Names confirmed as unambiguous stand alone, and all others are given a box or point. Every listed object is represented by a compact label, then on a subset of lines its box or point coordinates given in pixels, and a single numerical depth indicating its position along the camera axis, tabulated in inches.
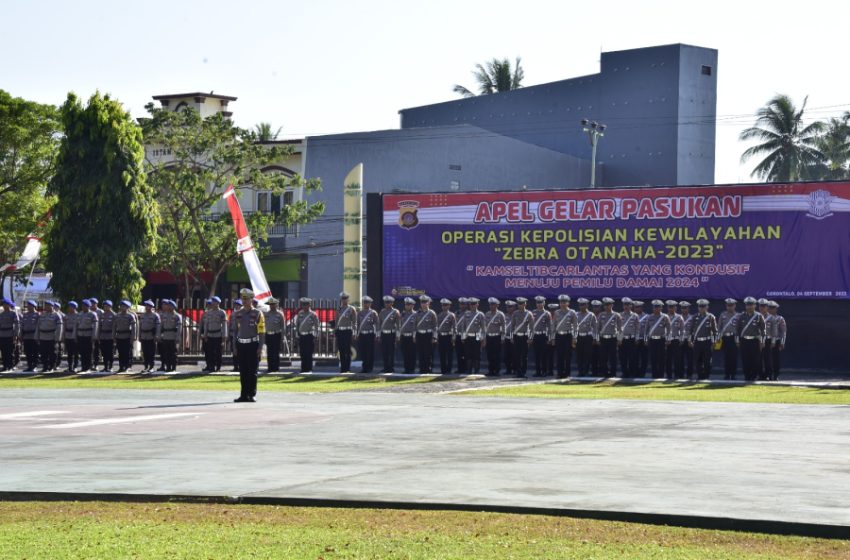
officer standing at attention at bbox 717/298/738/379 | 1160.8
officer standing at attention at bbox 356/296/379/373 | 1257.4
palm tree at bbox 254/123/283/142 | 3430.1
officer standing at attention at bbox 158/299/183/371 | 1277.1
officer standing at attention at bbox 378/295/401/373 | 1248.2
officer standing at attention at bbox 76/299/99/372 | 1280.8
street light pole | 2276.0
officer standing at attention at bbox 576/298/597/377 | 1189.7
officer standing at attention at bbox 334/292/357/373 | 1266.0
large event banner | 1241.4
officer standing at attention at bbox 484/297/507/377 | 1214.9
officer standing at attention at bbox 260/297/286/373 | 1242.0
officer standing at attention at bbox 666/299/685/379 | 1170.0
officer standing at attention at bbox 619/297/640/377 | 1181.1
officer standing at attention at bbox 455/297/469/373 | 1234.0
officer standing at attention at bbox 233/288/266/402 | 827.4
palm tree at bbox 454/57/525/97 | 3403.1
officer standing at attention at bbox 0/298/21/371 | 1314.0
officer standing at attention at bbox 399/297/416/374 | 1238.3
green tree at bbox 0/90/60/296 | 1782.7
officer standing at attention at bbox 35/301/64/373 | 1293.1
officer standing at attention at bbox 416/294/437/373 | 1229.7
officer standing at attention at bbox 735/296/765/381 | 1141.1
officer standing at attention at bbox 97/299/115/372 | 1289.4
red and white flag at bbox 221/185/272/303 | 1409.9
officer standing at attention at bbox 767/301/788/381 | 1141.1
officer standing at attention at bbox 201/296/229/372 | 1242.6
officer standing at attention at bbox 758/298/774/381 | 1145.4
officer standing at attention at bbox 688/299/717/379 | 1155.3
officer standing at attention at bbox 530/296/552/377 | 1202.6
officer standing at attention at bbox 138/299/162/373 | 1279.5
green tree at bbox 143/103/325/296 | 1953.7
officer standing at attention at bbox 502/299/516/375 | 1216.8
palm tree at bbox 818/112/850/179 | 3046.3
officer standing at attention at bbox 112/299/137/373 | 1279.5
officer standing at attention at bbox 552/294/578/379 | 1178.6
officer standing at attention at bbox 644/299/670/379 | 1175.0
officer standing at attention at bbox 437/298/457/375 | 1229.1
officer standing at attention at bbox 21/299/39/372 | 1322.6
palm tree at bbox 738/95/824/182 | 3107.8
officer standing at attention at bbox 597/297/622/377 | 1183.6
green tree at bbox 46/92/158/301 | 1531.7
